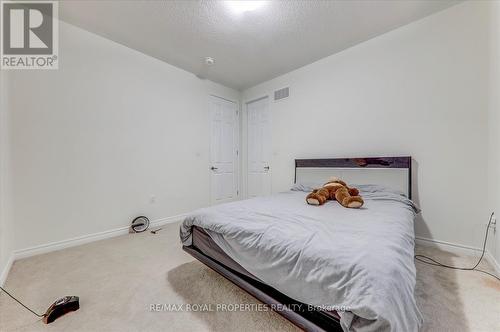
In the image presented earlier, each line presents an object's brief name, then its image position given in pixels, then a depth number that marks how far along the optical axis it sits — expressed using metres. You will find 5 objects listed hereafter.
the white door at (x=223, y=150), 4.04
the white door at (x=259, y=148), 4.04
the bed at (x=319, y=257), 0.79
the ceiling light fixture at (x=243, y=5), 2.08
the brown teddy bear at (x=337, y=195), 1.81
